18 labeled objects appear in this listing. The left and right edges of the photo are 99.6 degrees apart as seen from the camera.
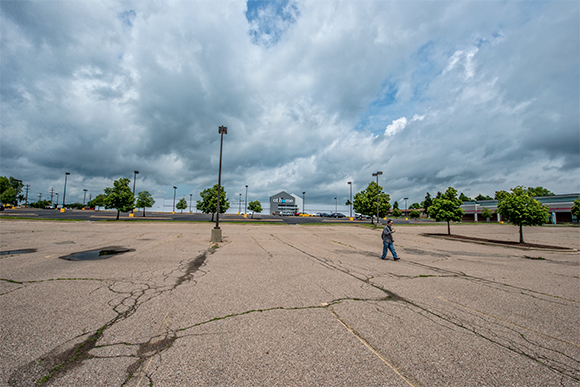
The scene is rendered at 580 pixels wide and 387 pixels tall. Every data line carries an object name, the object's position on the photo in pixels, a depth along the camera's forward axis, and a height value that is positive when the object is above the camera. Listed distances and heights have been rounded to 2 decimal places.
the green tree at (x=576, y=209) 46.53 +1.10
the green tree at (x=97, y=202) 34.40 +2.45
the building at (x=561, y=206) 55.16 +1.93
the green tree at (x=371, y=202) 39.22 +1.67
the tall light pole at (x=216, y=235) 15.24 -1.54
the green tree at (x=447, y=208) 23.88 +0.51
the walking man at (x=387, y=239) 10.27 -1.11
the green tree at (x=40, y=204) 97.94 +1.69
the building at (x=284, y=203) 117.37 +3.97
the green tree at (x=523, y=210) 15.74 +0.27
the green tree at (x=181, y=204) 78.94 +1.88
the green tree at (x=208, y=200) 41.09 +1.75
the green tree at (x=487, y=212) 61.91 +0.28
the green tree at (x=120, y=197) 34.62 +1.68
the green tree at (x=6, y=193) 74.35 +4.49
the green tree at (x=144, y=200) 49.42 +1.96
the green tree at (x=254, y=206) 59.31 +1.14
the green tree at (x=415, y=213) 79.86 -0.10
